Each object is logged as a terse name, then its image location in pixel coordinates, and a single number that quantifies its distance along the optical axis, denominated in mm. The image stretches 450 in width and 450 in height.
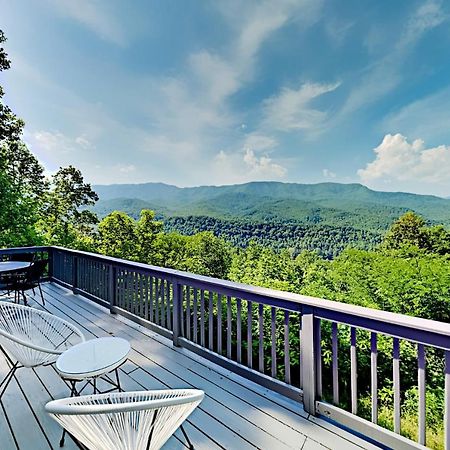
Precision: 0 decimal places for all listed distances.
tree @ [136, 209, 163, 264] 24609
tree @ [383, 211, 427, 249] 25895
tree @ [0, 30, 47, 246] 9453
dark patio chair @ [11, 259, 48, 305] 4400
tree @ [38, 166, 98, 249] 18328
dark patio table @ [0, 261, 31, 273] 4341
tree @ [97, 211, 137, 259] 23156
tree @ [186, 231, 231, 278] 28062
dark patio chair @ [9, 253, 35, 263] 5828
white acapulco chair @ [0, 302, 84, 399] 2016
